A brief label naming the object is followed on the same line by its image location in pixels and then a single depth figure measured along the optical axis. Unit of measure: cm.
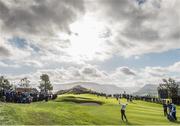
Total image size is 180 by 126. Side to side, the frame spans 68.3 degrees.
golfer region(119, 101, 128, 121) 1736
